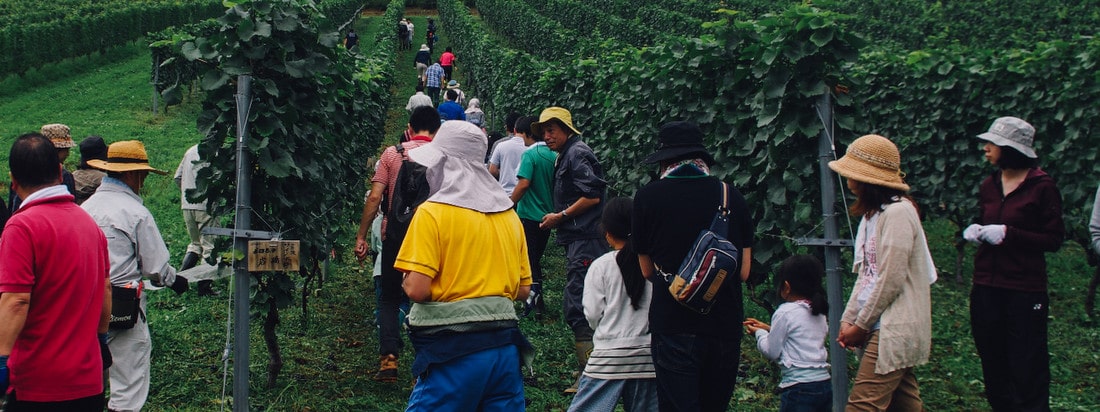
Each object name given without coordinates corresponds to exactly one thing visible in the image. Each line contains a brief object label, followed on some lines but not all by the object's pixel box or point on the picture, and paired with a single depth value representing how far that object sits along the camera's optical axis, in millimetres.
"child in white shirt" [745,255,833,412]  4785
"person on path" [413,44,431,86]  30547
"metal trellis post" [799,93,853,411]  4762
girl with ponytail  4672
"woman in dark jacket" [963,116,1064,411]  5121
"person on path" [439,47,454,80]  31812
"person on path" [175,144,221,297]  7949
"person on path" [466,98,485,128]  15517
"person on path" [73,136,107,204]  6143
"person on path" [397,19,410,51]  44656
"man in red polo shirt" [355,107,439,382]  6555
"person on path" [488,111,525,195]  9090
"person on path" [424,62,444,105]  24750
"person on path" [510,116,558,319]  8062
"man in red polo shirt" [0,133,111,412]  3576
